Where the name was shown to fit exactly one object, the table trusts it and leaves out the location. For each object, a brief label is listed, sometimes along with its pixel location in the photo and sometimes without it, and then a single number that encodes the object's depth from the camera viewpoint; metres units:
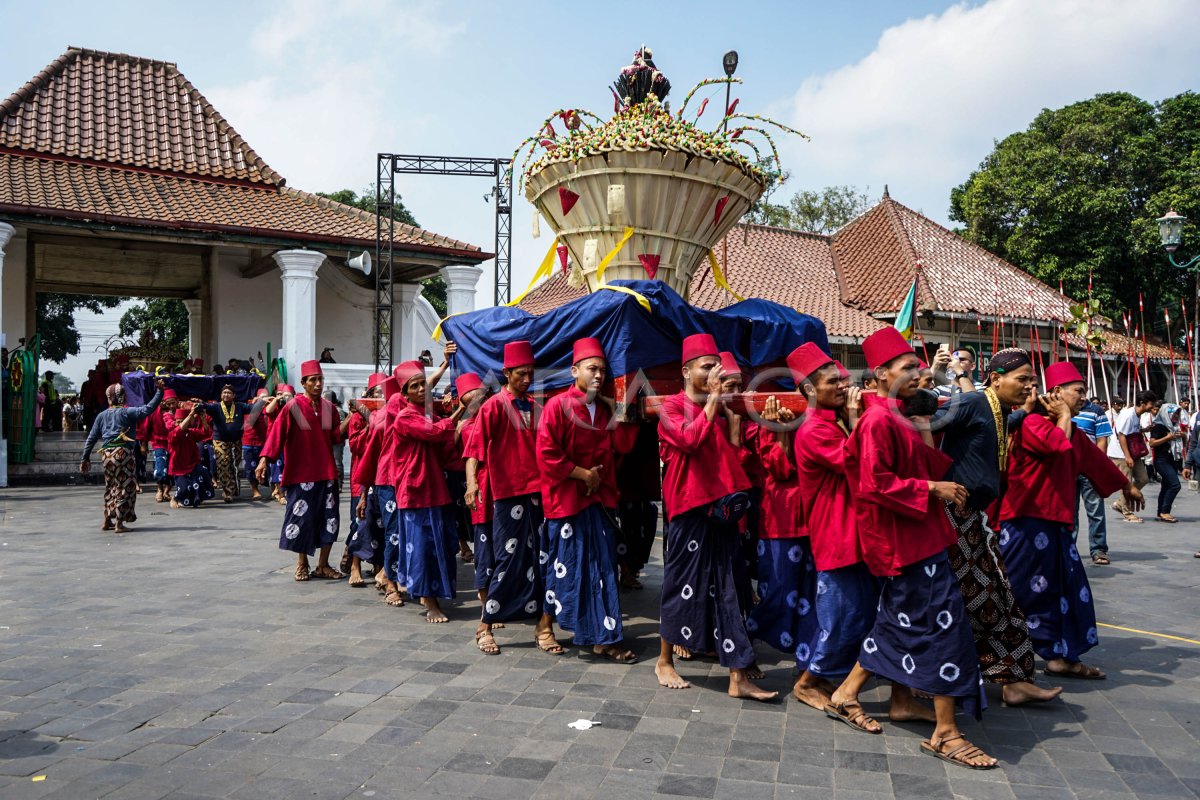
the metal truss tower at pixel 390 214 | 16.62
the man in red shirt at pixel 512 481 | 5.73
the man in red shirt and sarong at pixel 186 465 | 12.56
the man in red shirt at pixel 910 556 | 3.76
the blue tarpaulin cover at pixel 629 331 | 5.72
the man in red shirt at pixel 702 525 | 4.60
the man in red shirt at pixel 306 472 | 7.57
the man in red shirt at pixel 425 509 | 6.29
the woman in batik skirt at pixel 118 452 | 10.22
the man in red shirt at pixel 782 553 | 4.78
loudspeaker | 17.44
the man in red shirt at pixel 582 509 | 5.23
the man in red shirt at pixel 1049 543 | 4.82
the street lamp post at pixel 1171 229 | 13.02
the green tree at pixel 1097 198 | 25.23
